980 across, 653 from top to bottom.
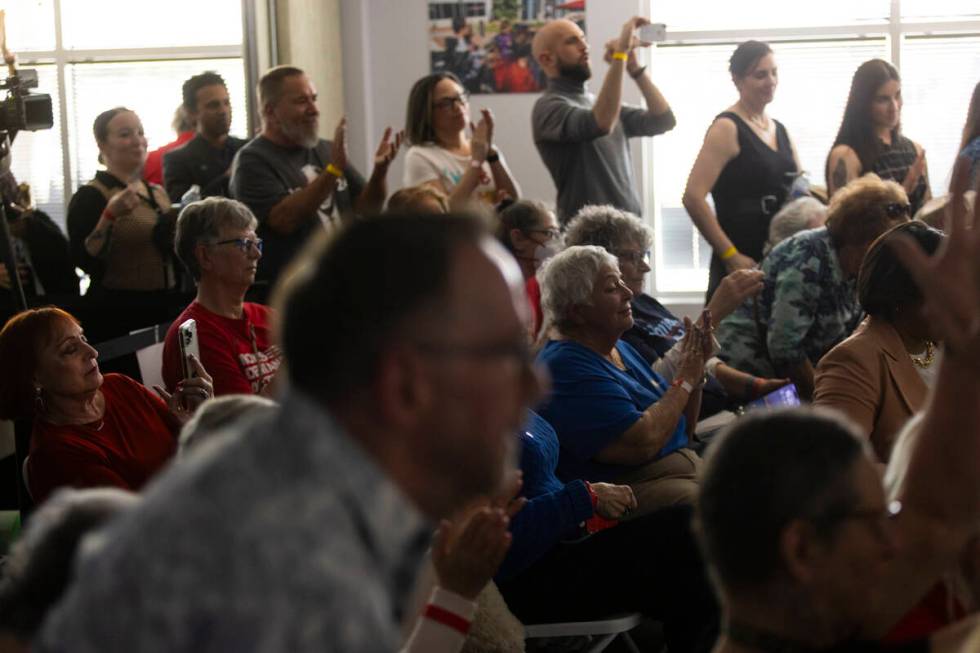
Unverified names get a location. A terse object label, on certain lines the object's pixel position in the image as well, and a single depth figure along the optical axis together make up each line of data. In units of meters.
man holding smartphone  9.27
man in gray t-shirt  7.91
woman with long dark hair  9.11
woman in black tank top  8.88
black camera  7.79
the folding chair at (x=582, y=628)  4.94
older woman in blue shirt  5.76
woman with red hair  5.11
